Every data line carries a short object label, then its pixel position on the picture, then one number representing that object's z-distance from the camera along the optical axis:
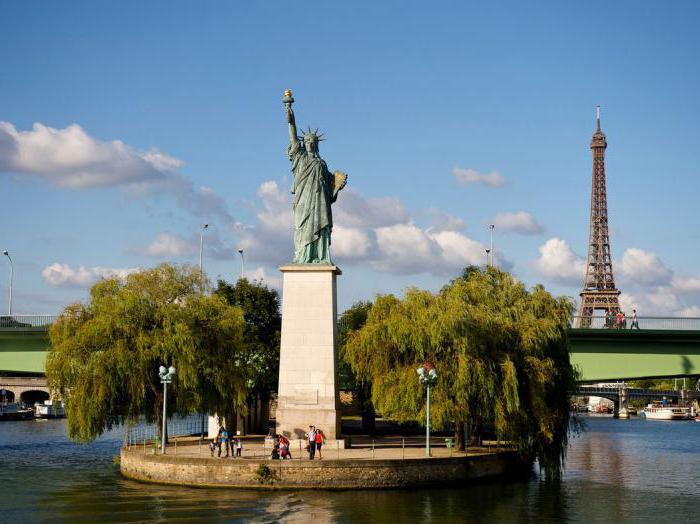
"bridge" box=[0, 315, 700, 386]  54.62
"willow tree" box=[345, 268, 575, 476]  45.31
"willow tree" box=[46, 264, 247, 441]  45.72
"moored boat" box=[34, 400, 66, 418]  113.44
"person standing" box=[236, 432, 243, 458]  43.00
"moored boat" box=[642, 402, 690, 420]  129.62
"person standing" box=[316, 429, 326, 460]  41.41
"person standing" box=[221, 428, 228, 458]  42.77
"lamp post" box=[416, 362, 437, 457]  42.66
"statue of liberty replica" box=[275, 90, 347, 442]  45.50
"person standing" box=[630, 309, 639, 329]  54.57
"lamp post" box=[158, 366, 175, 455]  42.31
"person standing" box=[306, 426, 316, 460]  41.19
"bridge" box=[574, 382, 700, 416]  145.62
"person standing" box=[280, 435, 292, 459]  41.22
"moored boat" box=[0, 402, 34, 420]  109.69
